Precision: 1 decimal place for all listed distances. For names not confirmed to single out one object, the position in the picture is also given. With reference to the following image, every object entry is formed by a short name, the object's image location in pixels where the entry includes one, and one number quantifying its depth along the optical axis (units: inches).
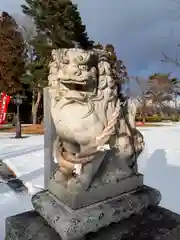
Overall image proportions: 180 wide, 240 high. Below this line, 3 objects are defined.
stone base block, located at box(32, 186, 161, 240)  33.4
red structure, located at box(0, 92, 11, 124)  268.2
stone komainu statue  36.3
